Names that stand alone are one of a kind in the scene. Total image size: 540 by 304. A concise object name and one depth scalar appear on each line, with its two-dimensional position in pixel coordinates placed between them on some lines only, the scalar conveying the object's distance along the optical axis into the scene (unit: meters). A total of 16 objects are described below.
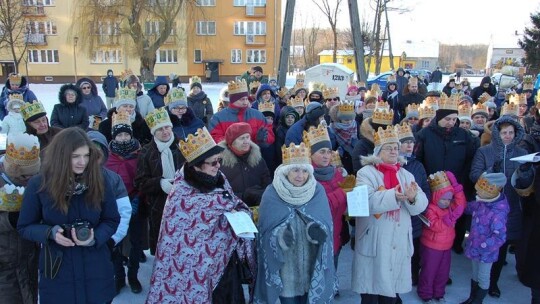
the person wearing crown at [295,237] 3.36
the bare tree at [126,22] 29.64
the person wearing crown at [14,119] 7.18
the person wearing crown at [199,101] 9.38
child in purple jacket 4.14
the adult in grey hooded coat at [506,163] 4.51
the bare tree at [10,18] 32.06
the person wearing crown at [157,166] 4.18
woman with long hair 2.86
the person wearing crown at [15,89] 10.26
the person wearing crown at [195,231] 3.25
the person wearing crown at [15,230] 3.07
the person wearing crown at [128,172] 4.41
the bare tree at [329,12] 36.00
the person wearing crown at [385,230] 3.78
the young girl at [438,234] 4.21
